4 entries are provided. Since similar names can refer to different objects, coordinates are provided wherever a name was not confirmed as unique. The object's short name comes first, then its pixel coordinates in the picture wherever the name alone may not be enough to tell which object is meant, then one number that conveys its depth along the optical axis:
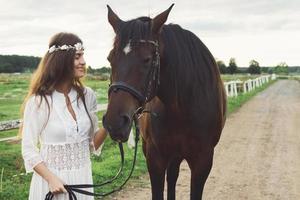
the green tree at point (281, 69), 129.00
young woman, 2.75
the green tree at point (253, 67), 82.06
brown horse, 2.94
